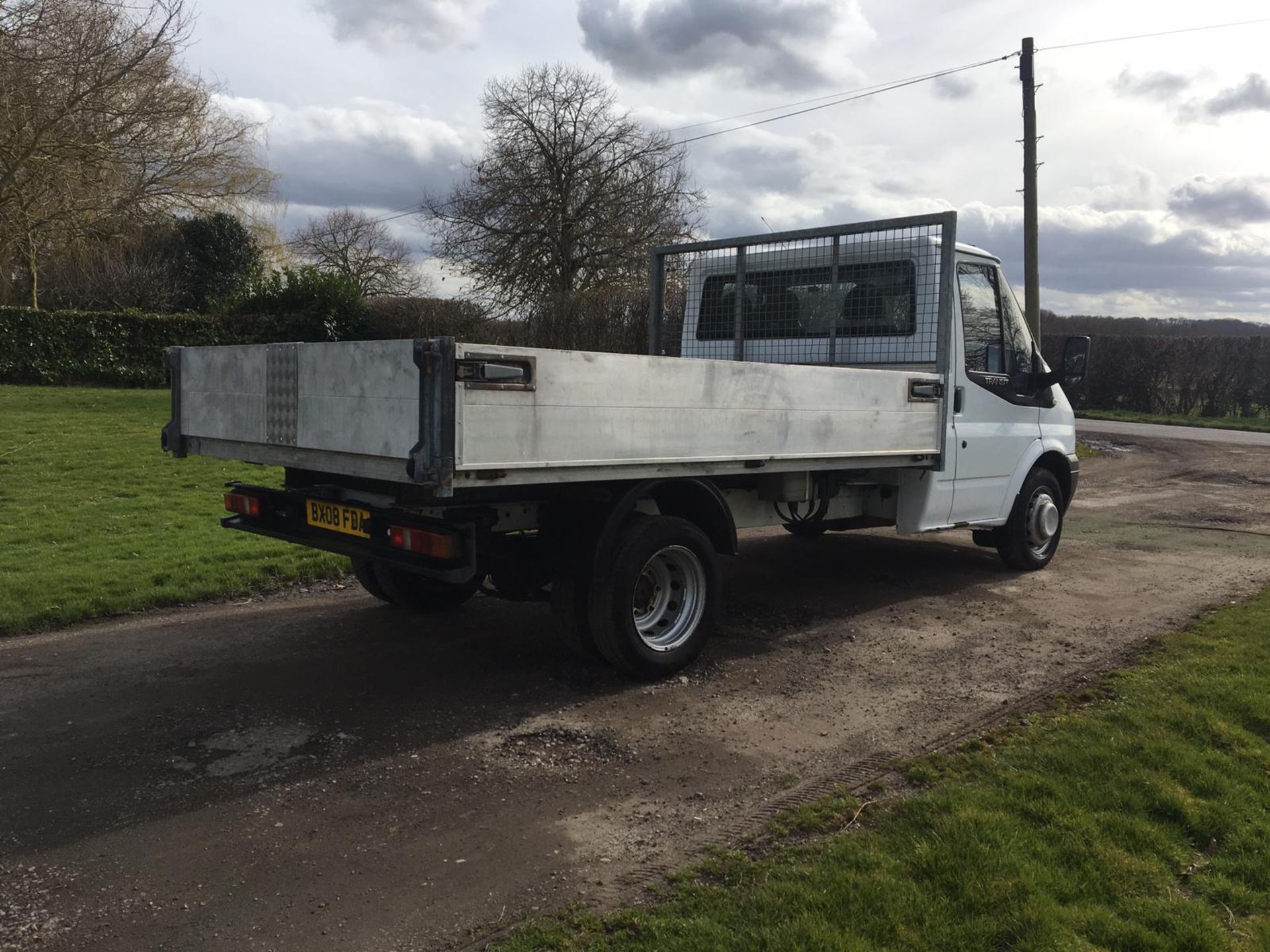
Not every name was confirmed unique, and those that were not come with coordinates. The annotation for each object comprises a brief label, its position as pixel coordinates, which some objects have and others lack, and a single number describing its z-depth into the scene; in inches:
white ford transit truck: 158.2
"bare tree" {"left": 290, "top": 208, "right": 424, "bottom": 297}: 1641.2
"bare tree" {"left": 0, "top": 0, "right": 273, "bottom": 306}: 598.2
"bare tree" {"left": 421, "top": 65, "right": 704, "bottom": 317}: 910.4
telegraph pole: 655.8
